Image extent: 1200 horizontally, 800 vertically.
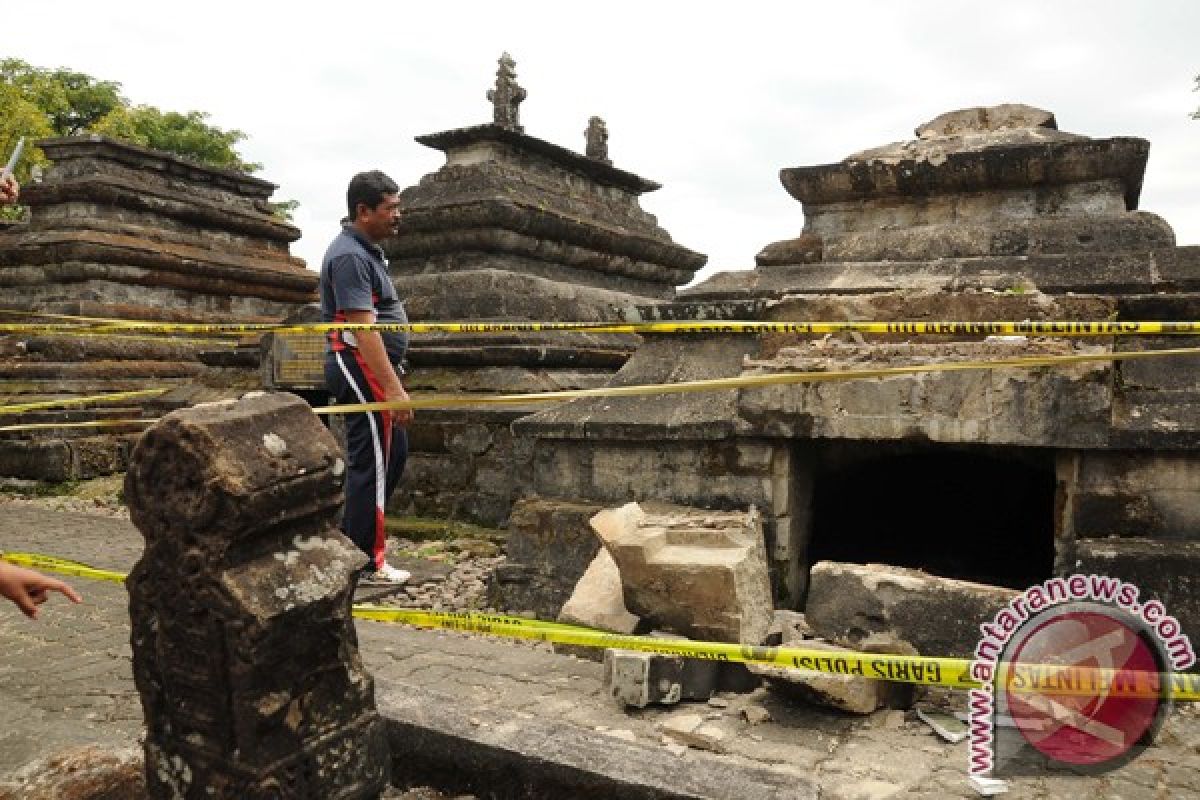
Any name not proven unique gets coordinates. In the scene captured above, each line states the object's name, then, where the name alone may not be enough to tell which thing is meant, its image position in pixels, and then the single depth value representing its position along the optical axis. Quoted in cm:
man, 448
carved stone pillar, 192
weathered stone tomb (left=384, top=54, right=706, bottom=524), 639
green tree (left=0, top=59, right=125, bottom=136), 2802
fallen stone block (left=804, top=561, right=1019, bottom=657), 326
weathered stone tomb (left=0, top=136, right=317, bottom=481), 866
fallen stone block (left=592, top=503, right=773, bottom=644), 331
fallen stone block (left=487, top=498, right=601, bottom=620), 421
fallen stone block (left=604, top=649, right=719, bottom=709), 309
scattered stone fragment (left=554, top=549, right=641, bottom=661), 355
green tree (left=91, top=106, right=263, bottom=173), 2928
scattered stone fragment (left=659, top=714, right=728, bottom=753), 283
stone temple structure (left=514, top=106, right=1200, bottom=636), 342
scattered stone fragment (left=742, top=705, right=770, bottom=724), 299
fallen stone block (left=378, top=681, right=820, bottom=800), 223
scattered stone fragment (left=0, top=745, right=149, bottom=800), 226
